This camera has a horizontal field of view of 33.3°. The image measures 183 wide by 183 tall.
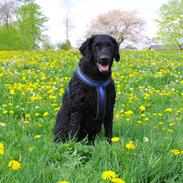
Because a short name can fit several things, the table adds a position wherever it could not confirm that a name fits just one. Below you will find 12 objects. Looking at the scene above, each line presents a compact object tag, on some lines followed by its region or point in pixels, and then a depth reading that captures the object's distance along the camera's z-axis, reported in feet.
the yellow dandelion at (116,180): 6.32
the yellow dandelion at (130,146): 8.65
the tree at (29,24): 133.59
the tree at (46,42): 158.24
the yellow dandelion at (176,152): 8.25
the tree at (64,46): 98.25
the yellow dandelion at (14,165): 6.89
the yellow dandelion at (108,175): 6.60
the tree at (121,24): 186.60
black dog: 11.45
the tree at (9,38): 133.59
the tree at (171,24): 105.81
